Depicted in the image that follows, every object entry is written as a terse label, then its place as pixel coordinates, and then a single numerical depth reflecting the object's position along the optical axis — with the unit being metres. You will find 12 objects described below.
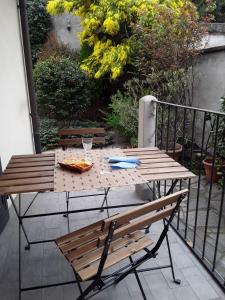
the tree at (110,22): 4.54
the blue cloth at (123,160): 1.62
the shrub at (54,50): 6.37
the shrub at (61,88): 5.23
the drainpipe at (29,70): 3.14
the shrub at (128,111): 4.27
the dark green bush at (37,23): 6.96
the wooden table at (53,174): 1.33
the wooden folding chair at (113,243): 1.04
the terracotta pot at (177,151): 3.71
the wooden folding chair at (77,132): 2.23
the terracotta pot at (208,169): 3.28
